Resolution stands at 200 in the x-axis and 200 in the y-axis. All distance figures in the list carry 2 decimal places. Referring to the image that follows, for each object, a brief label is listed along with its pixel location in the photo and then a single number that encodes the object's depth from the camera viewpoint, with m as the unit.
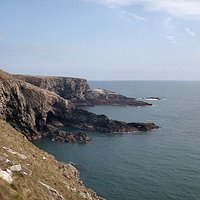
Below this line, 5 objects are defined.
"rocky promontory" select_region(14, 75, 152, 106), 194.62
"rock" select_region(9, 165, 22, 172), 31.77
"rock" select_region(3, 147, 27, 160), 40.17
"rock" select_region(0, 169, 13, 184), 29.02
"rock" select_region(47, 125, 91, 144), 113.88
